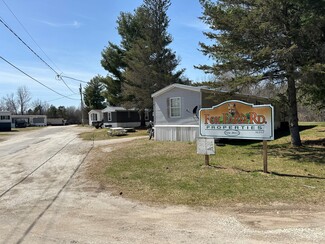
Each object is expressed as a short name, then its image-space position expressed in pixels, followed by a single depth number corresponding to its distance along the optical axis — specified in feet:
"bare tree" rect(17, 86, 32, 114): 316.19
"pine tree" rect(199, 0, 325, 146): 38.17
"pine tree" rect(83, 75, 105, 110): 206.69
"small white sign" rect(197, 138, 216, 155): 33.06
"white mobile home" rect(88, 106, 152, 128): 121.19
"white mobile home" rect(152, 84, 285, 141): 56.90
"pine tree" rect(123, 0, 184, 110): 97.09
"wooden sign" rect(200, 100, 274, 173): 30.30
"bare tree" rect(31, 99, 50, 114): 295.48
